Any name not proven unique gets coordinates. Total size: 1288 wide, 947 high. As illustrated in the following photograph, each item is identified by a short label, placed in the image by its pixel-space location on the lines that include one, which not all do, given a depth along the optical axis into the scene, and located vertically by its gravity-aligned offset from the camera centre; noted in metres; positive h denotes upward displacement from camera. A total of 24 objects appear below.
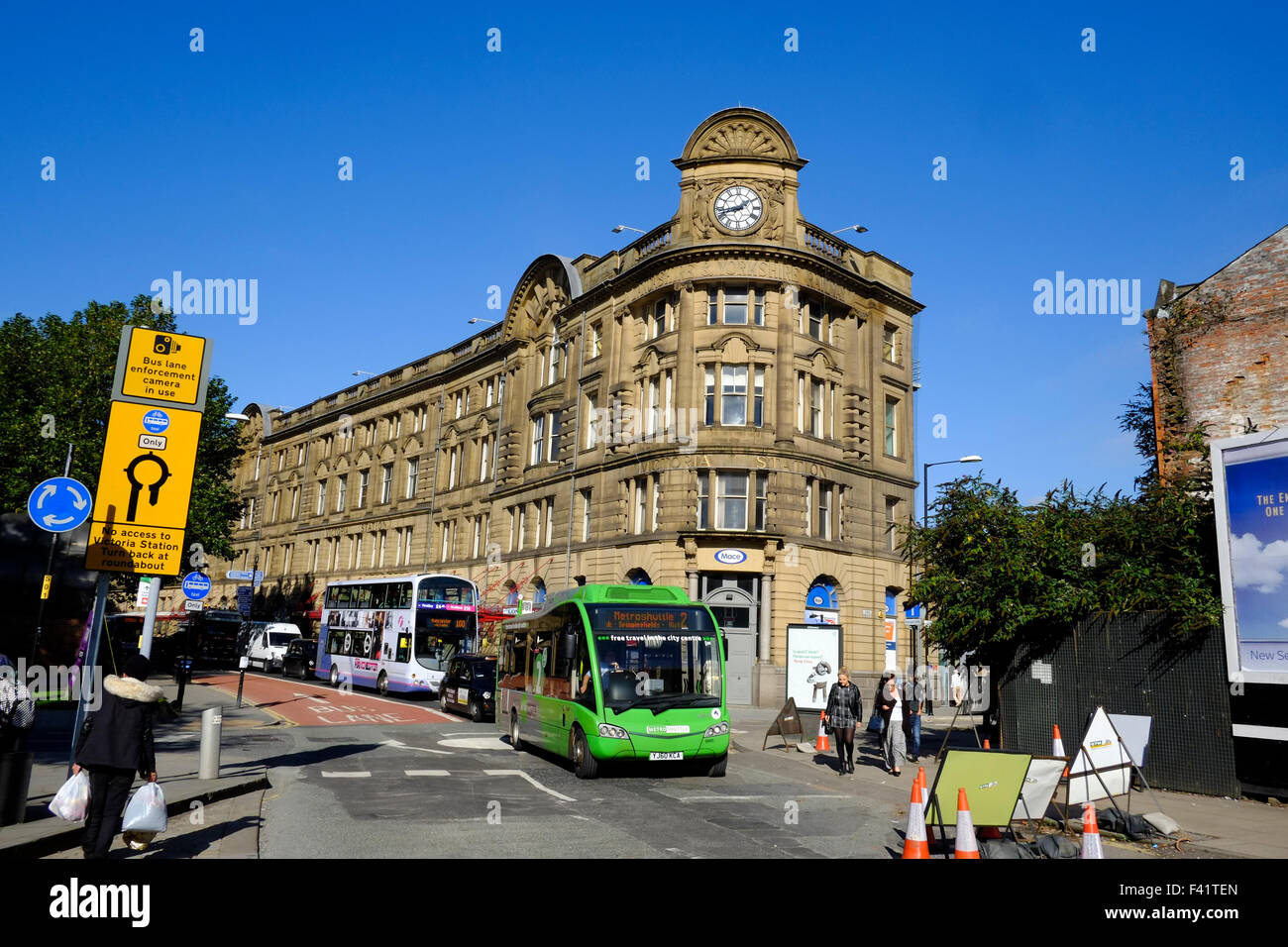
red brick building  22.56 +7.37
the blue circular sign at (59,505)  10.70 +1.10
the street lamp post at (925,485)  36.01 +5.86
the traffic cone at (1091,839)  7.83 -1.66
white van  49.16 -1.91
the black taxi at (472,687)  25.55 -1.99
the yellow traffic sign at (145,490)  11.61 +1.45
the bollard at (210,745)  12.97 -1.96
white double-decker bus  32.34 -0.57
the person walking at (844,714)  16.81 -1.50
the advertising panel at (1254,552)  13.47 +1.43
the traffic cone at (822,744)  19.95 -2.43
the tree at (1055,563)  15.46 +1.39
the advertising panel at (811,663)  29.41 -1.04
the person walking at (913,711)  19.25 -1.60
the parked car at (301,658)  42.93 -2.25
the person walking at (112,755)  8.00 -1.31
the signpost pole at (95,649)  9.62 -0.52
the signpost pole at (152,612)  12.48 -0.12
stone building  34.84 +8.59
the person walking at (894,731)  17.05 -1.79
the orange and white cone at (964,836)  7.73 -1.66
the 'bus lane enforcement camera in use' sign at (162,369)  11.98 +3.06
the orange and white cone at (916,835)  8.19 -1.79
